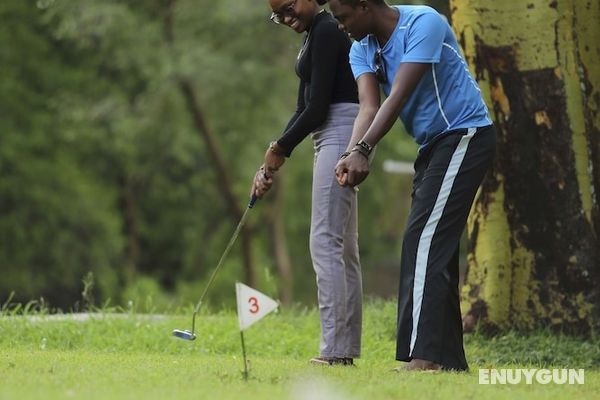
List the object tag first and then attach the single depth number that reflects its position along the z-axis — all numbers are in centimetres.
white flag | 1222
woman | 1477
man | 1386
